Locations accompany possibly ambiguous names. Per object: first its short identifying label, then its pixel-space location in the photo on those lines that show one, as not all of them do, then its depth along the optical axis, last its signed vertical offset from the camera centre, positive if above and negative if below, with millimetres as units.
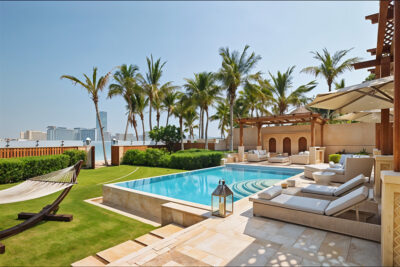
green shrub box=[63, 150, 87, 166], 13314 -1101
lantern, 4355 -1344
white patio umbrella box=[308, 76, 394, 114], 4224 +902
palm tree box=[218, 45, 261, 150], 17328 +5817
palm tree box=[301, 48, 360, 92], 17852 +6137
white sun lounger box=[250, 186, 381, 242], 3339 -1377
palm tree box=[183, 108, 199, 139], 27538 +2586
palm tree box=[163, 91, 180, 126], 25047 +4422
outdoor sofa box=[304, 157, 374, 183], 6859 -1126
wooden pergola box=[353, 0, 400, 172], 2758 +2121
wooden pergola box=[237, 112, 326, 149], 14181 +1294
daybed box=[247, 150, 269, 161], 16438 -1439
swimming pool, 8062 -2089
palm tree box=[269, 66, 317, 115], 19530 +4291
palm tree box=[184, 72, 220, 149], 20094 +4718
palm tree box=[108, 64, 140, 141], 20430 +5370
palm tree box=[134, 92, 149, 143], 24175 +3903
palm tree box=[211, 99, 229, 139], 30319 +3107
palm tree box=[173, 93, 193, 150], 21531 +3431
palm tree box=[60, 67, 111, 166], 14578 +3686
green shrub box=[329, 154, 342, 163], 13664 -1348
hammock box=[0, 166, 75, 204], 4207 -1050
